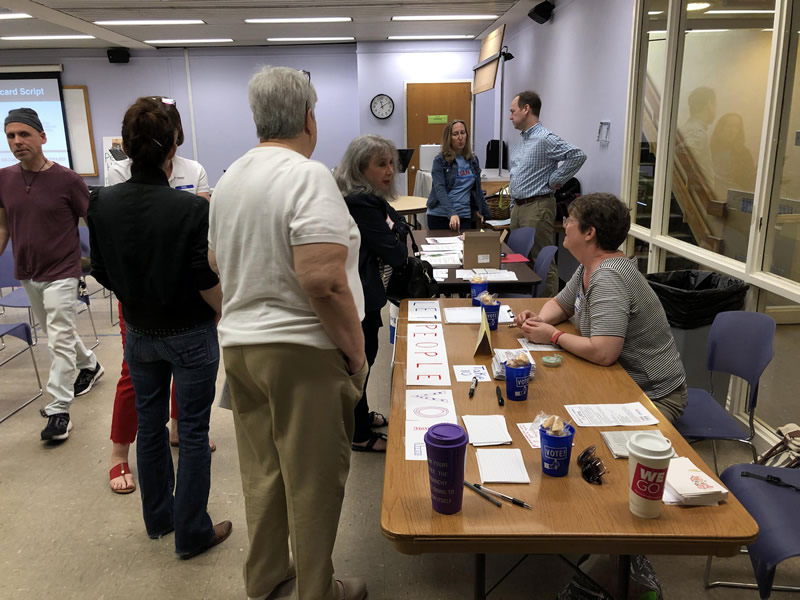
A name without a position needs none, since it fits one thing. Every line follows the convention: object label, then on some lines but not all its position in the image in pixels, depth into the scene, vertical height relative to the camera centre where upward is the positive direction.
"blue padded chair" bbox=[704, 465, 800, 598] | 1.50 -1.00
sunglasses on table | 1.36 -0.71
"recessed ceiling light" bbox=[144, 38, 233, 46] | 8.84 +1.68
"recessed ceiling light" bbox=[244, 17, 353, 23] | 7.23 +1.61
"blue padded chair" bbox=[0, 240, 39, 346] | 4.02 -0.82
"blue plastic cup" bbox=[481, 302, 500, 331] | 2.37 -0.63
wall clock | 9.43 +0.75
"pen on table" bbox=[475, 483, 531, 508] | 1.28 -0.73
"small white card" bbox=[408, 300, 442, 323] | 2.53 -0.68
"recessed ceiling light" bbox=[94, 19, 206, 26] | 7.04 +1.57
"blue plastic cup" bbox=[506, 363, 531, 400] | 1.73 -0.65
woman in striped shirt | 2.00 -0.56
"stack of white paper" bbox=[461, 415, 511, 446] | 1.54 -0.72
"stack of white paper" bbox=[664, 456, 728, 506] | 1.26 -0.71
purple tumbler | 1.20 -0.62
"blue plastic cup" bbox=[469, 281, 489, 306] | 2.68 -0.60
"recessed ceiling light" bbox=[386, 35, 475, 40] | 9.01 +1.69
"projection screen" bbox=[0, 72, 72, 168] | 9.59 +0.94
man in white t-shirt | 1.40 -0.38
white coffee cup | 1.19 -0.63
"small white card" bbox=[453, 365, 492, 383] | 1.92 -0.70
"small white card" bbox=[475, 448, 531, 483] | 1.38 -0.73
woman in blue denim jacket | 4.80 -0.22
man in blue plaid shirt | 4.58 -0.14
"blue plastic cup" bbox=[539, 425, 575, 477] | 1.35 -0.67
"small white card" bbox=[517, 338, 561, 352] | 2.18 -0.70
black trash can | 2.98 -0.82
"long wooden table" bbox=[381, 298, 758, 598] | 1.18 -0.74
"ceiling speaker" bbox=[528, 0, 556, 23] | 6.00 +1.37
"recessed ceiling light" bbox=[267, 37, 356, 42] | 9.15 +1.72
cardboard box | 3.33 -0.54
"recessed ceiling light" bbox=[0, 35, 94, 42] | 8.23 +1.66
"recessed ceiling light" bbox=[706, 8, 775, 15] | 3.05 +0.73
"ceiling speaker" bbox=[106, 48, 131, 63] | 9.39 +1.59
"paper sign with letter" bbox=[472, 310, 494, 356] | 2.03 -0.63
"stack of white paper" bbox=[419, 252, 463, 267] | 3.49 -0.62
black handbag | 2.77 -0.58
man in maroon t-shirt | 2.99 -0.38
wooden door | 9.38 +0.69
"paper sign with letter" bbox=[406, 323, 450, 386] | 1.92 -0.69
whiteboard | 9.70 +0.47
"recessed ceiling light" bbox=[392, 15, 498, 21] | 7.41 +1.62
